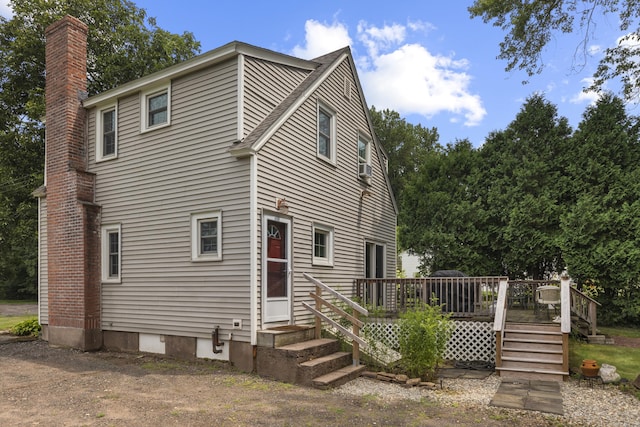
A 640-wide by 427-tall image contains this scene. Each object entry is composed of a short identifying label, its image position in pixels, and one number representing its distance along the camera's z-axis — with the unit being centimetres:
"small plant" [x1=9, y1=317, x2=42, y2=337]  1291
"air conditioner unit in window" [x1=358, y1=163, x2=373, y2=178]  1291
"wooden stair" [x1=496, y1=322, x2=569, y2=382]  812
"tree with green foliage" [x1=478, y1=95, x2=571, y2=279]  1470
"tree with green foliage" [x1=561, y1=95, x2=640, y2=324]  1345
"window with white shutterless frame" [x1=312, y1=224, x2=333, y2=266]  1034
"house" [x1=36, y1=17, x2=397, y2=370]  831
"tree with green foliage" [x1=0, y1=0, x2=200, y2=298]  1864
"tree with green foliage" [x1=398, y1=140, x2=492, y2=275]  1555
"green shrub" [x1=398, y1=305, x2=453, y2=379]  743
